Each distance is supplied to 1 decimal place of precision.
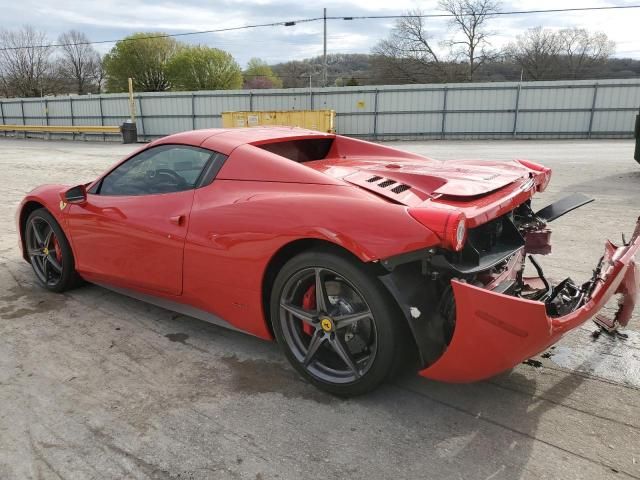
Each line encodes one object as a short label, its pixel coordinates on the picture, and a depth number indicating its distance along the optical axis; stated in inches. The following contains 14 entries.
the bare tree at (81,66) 2546.0
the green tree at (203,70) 2488.9
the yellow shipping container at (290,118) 851.4
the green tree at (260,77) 2979.8
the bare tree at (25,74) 2119.8
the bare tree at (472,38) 1777.8
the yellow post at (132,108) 1034.6
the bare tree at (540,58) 2030.0
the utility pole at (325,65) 1496.1
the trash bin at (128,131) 1015.0
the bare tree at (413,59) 1937.7
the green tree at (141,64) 2549.2
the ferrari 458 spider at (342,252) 88.0
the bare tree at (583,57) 2078.6
